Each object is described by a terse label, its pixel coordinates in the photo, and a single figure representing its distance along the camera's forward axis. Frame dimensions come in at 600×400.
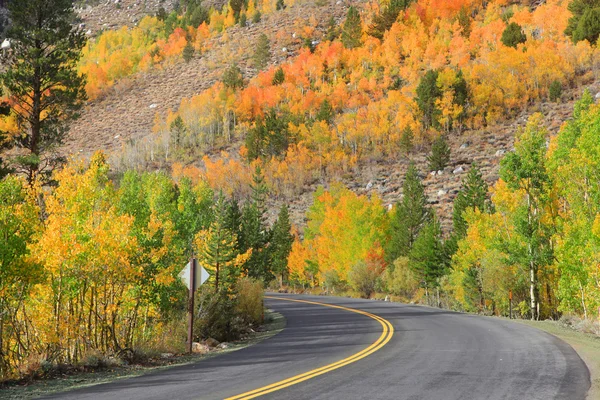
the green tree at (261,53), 184.00
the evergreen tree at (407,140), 104.81
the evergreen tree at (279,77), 157.00
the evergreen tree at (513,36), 130.00
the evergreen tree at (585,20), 116.94
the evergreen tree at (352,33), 172.25
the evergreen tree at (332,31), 189.00
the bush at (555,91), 109.44
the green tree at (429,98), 109.75
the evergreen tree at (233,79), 165.25
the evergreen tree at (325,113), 122.44
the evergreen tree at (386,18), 171.12
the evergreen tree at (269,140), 117.62
